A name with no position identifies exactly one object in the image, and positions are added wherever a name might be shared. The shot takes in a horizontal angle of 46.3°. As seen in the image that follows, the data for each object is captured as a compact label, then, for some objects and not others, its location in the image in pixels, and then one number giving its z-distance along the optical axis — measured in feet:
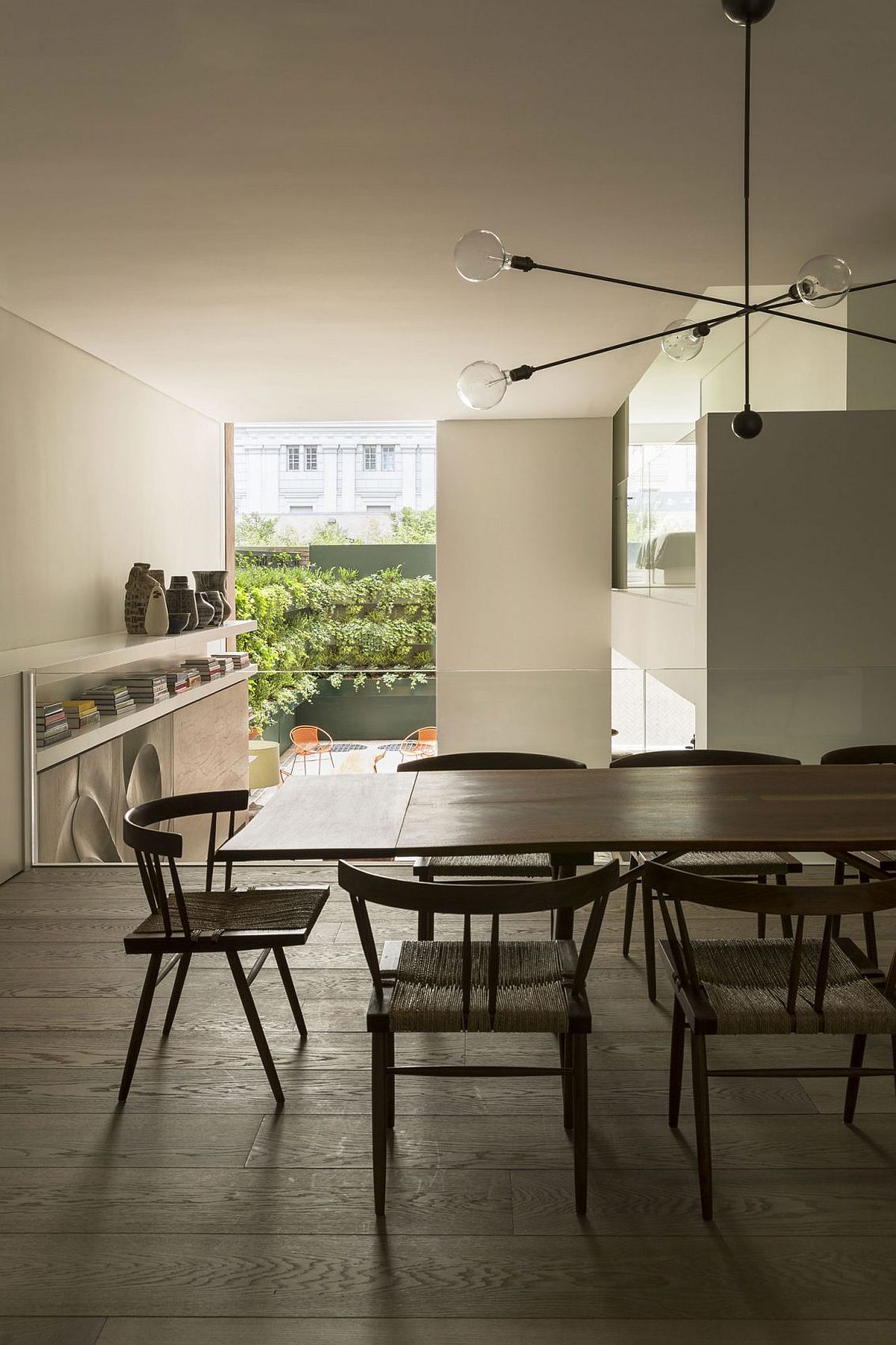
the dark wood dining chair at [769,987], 6.40
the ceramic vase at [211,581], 23.97
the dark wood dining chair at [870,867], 9.36
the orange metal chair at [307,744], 40.64
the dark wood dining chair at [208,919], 8.08
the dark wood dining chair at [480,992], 6.52
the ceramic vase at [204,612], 22.85
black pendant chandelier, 7.86
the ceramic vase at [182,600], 21.20
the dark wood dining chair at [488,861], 9.93
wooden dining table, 7.66
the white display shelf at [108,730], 15.29
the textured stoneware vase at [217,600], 23.67
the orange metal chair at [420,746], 39.06
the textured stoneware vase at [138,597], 20.38
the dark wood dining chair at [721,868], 9.99
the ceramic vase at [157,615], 20.17
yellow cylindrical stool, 38.06
